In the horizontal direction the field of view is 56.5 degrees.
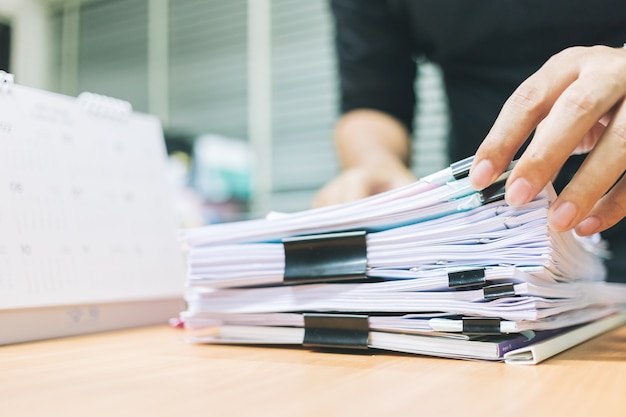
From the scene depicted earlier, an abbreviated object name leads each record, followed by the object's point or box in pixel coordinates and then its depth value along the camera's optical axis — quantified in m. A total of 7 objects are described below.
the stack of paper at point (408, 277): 0.42
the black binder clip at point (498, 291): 0.40
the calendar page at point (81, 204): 0.57
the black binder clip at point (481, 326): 0.41
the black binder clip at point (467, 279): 0.41
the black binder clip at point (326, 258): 0.47
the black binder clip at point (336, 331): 0.47
